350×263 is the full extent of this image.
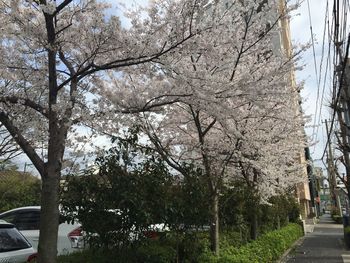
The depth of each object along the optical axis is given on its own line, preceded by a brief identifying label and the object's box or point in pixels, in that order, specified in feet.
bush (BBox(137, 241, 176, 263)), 23.72
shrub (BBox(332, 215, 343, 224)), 146.85
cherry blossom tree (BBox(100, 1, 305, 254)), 23.16
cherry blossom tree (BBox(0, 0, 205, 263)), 18.80
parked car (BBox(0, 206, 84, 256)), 32.90
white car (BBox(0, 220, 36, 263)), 21.75
